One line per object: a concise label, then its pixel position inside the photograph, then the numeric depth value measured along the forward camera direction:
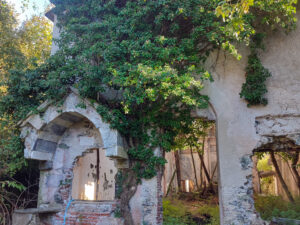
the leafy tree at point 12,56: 8.09
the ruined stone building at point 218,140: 7.00
